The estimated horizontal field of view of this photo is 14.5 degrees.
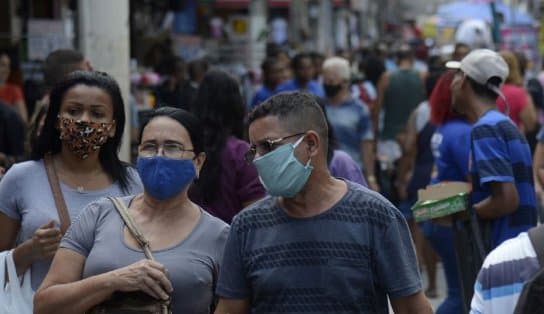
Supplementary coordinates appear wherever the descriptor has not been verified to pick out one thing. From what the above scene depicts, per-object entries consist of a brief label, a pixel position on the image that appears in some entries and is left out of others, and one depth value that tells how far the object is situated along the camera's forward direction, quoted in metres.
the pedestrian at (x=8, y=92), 20.23
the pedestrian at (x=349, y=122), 17.62
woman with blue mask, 7.15
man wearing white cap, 10.76
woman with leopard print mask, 8.70
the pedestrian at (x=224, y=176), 10.94
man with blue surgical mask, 6.72
